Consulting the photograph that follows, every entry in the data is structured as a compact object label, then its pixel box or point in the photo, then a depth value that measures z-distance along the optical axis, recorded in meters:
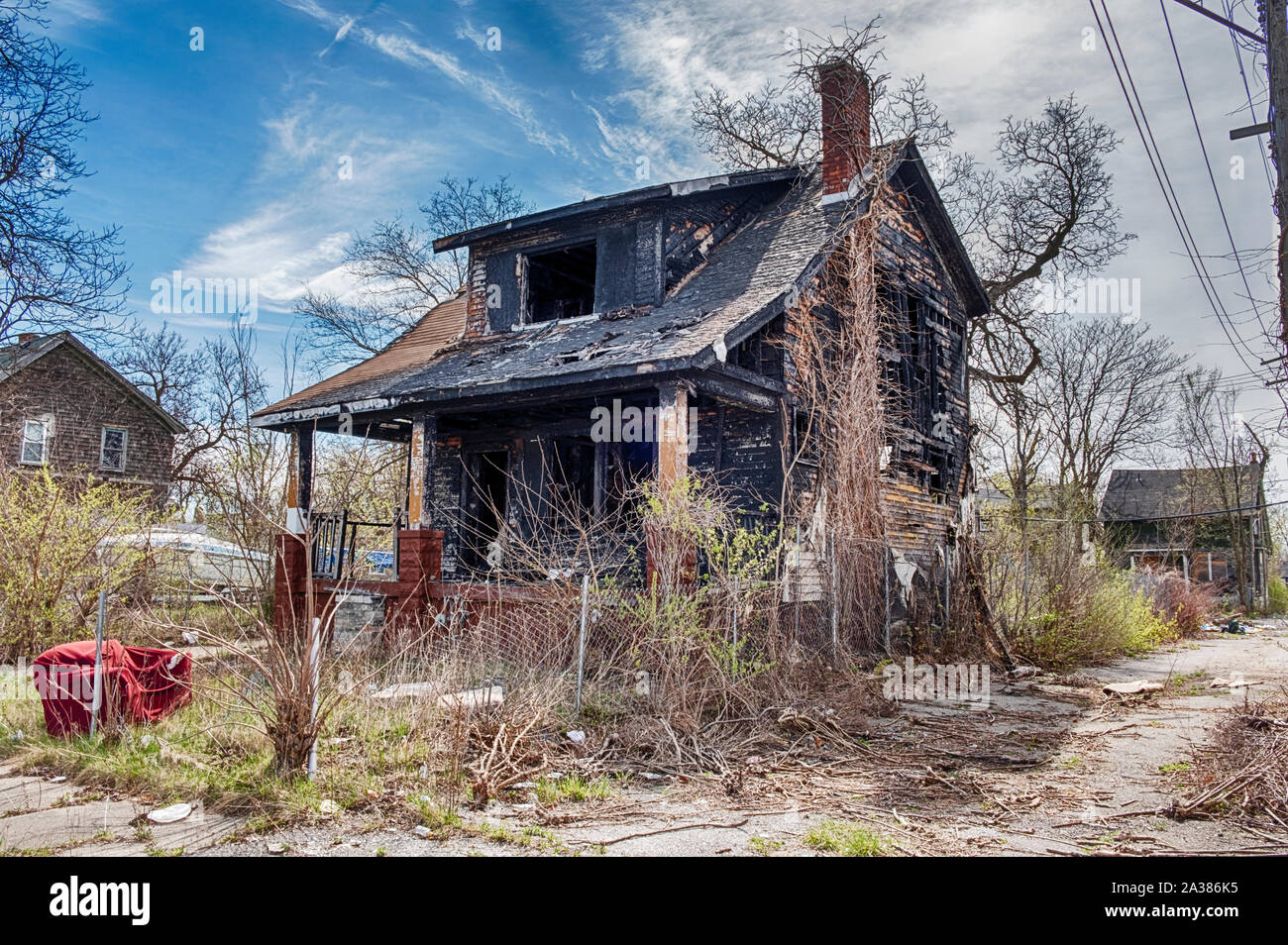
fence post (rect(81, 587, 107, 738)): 6.43
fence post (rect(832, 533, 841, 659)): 9.55
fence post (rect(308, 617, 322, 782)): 5.34
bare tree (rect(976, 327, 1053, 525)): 22.69
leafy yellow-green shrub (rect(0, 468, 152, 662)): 9.62
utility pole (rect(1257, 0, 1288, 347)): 7.37
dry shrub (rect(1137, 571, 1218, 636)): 19.09
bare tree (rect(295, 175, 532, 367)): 29.03
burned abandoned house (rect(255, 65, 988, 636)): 10.64
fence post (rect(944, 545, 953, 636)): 11.13
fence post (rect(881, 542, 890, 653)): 10.54
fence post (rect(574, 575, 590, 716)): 7.06
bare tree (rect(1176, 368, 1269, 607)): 30.86
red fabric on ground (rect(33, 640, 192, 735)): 6.49
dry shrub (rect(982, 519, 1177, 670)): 11.73
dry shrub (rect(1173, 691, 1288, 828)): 4.89
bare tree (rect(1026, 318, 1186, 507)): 29.02
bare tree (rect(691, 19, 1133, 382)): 22.34
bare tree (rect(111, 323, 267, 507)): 26.73
